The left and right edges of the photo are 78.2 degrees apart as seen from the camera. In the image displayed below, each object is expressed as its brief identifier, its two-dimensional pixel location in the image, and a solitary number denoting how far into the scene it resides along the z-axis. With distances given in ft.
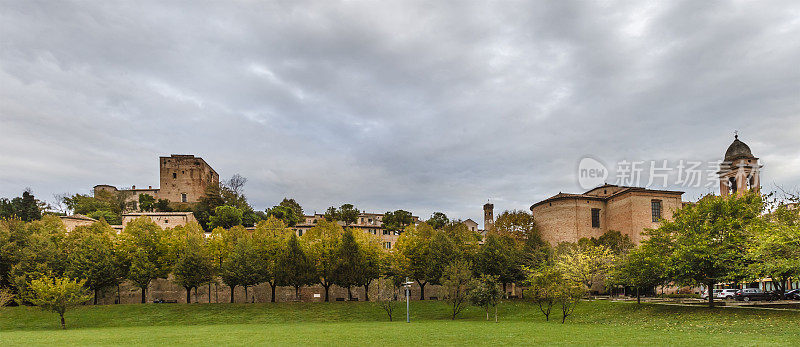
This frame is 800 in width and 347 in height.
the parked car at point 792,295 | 143.50
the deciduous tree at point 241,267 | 161.89
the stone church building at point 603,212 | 243.40
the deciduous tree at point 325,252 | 172.24
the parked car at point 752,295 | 138.62
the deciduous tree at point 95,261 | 154.40
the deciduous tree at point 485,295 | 123.85
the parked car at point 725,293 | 152.19
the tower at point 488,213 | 521.24
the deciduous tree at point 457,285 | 132.36
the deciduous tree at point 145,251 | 162.40
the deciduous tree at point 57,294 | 117.80
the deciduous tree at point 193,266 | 160.76
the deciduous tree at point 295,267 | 167.43
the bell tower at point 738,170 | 207.21
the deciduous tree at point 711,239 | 107.96
